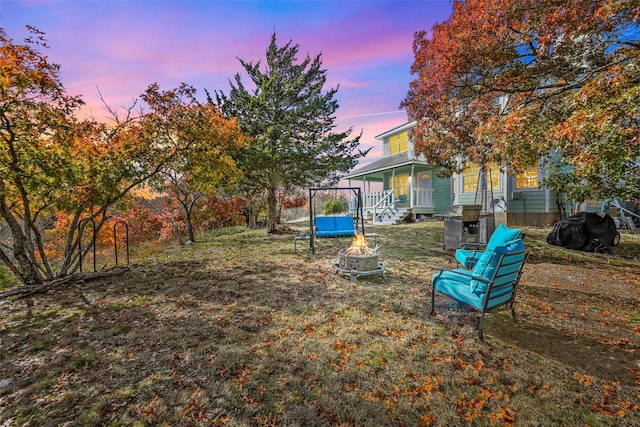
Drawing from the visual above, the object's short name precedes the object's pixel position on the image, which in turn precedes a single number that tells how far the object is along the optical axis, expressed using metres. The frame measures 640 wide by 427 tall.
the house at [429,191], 11.45
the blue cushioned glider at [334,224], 8.90
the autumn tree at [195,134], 7.13
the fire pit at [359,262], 5.19
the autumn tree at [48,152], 4.43
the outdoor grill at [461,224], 6.89
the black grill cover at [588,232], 7.32
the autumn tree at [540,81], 3.67
